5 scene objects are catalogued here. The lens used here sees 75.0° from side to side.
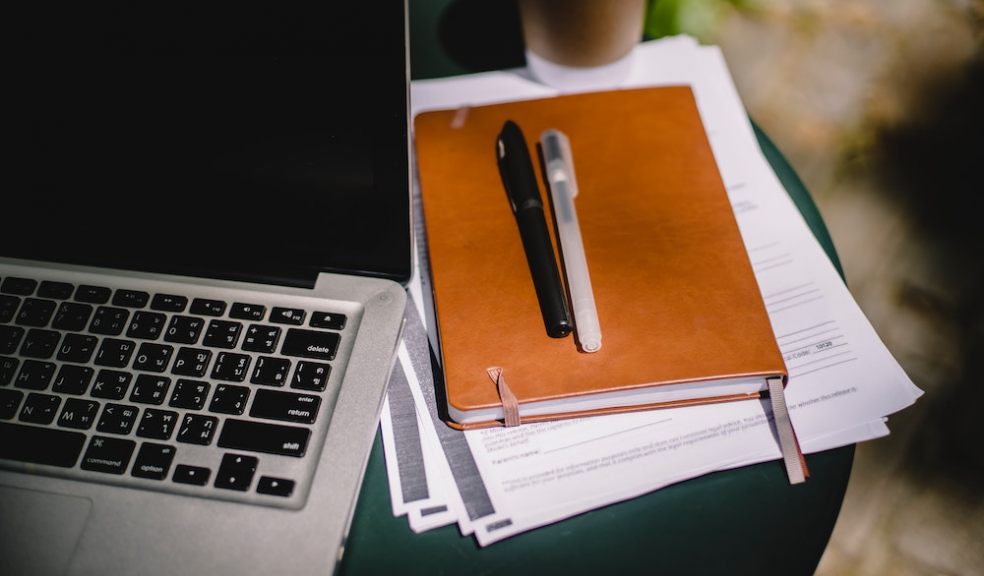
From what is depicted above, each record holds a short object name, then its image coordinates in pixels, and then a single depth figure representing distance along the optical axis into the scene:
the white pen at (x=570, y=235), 0.53
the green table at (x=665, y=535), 0.50
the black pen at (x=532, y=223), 0.54
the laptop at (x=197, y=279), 0.45
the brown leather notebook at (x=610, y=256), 0.53
